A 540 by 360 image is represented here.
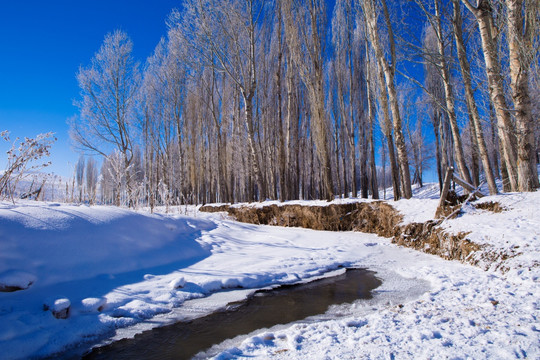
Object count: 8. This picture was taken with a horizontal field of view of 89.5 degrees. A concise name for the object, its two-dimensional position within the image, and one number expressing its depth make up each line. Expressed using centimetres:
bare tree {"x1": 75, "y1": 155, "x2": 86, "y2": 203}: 3901
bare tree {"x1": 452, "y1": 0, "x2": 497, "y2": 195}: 698
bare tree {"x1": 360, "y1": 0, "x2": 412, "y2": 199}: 718
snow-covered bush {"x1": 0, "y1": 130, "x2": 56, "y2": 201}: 341
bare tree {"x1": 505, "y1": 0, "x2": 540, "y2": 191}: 423
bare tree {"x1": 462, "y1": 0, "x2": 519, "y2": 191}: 473
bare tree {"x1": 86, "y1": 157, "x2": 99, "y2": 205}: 3909
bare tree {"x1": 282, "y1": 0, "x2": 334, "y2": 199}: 941
